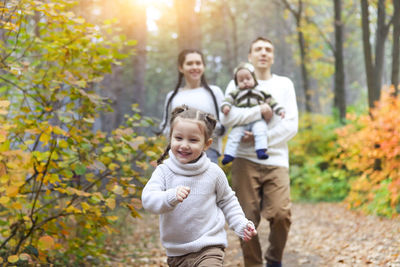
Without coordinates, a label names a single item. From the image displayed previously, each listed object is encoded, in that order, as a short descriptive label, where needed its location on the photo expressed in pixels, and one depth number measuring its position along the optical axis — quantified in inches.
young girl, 101.7
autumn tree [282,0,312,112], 646.9
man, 160.2
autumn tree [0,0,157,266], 134.0
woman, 172.7
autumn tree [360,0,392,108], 363.3
